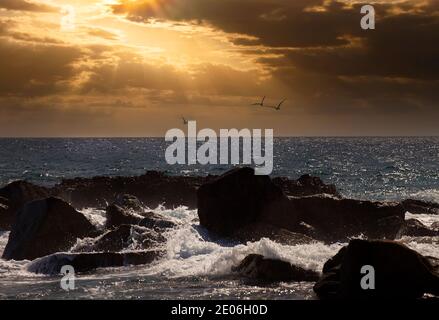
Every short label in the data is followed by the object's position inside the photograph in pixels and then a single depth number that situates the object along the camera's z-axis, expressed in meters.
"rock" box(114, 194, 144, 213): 39.06
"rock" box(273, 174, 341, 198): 50.56
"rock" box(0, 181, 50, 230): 39.12
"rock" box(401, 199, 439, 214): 48.25
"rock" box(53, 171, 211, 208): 50.94
